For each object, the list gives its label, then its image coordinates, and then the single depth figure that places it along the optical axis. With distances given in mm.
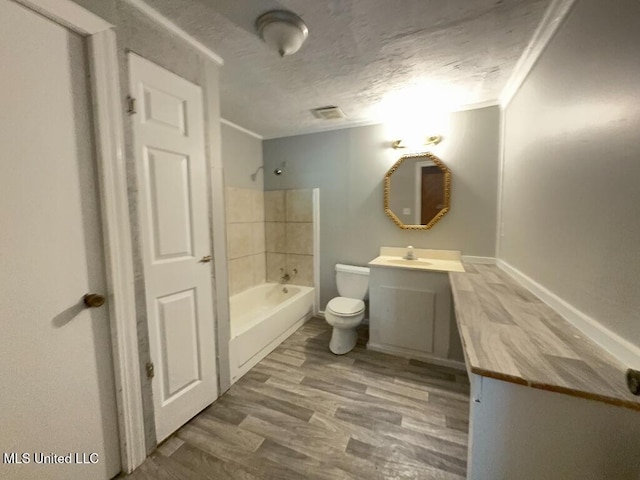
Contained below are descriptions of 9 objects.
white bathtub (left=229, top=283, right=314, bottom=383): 1877
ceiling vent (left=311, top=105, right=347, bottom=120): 2236
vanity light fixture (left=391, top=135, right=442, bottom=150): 2291
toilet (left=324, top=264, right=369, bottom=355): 2168
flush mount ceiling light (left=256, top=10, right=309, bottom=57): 1177
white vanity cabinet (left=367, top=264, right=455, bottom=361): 2035
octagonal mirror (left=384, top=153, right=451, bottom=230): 2332
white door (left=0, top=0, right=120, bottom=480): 833
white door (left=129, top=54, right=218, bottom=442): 1207
